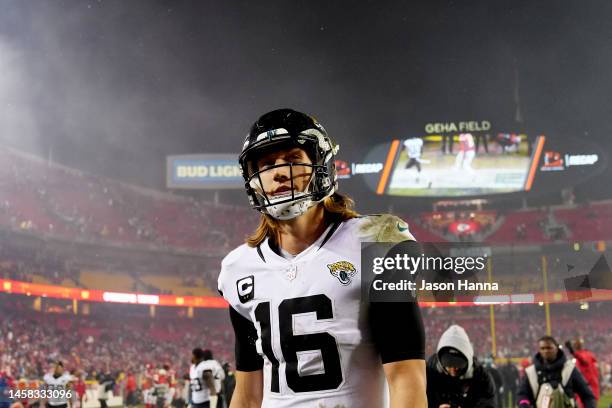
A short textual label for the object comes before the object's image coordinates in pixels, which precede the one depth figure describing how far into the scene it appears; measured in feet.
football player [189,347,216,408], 26.76
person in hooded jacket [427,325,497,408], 11.89
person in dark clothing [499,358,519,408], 43.34
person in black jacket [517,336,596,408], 15.12
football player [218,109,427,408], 5.14
